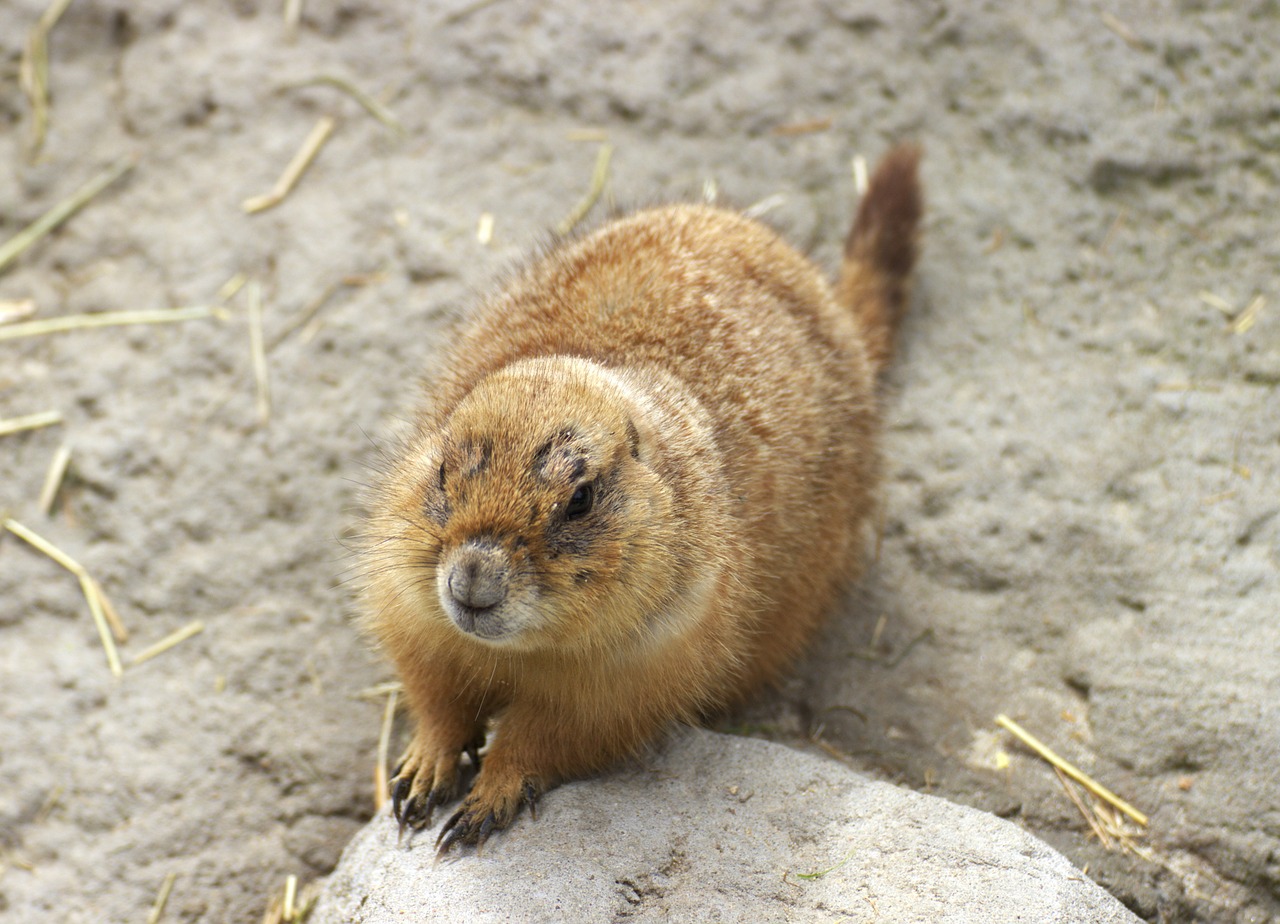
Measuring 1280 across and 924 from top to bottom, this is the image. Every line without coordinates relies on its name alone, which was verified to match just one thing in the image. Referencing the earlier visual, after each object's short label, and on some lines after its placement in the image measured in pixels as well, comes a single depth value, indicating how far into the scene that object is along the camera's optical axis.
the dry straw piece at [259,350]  5.56
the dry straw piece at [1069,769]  4.25
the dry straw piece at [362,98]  6.42
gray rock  3.50
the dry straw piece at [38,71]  6.44
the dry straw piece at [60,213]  6.11
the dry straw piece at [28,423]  5.51
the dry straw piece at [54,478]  5.33
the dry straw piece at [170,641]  4.95
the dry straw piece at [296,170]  6.18
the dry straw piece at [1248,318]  5.47
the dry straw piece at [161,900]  4.36
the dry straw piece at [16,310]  5.90
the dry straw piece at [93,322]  5.83
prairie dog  3.44
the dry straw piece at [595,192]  6.07
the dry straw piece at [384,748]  4.64
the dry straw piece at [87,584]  4.95
